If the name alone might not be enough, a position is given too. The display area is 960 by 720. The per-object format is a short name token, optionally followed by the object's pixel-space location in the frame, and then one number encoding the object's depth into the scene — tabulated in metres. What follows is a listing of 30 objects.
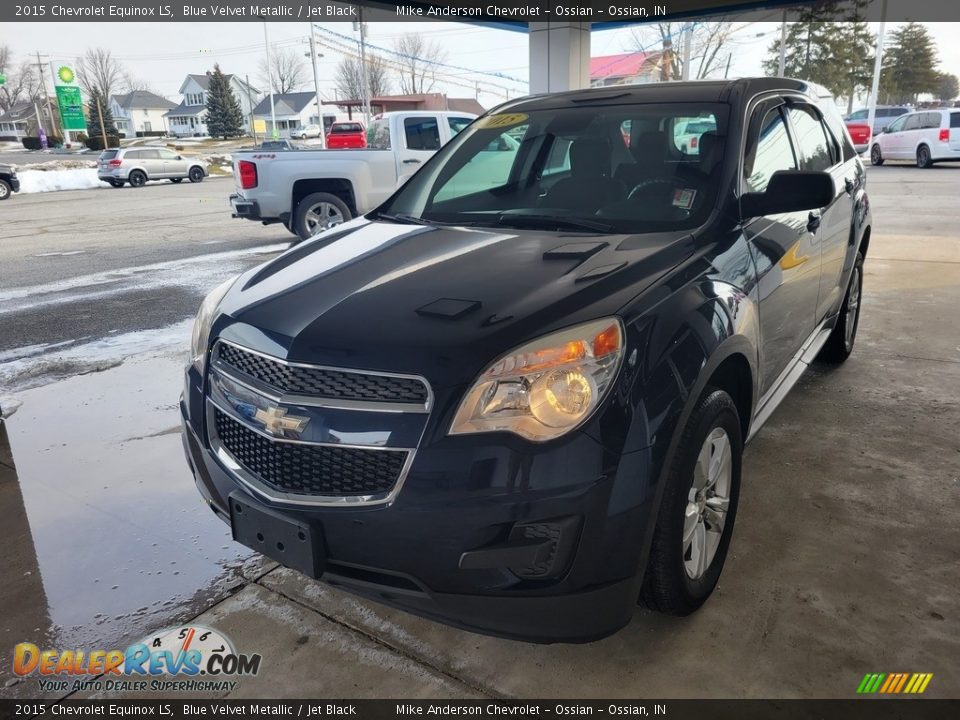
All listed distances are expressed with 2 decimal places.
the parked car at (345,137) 22.58
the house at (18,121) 80.88
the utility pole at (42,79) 72.69
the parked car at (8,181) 21.58
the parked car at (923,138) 20.11
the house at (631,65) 37.98
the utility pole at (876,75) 29.08
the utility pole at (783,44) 29.80
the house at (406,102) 50.41
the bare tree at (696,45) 38.19
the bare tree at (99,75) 72.00
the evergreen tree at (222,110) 73.75
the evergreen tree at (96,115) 63.44
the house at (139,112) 93.62
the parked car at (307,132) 63.77
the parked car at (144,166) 27.02
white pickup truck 9.63
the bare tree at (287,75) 83.50
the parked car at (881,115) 32.16
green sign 43.97
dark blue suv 1.80
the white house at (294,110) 84.25
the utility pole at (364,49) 44.03
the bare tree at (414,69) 71.07
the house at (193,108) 93.62
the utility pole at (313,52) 46.80
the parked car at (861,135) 23.47
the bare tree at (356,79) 70.69
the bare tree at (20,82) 71.31
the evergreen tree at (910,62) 54.03
